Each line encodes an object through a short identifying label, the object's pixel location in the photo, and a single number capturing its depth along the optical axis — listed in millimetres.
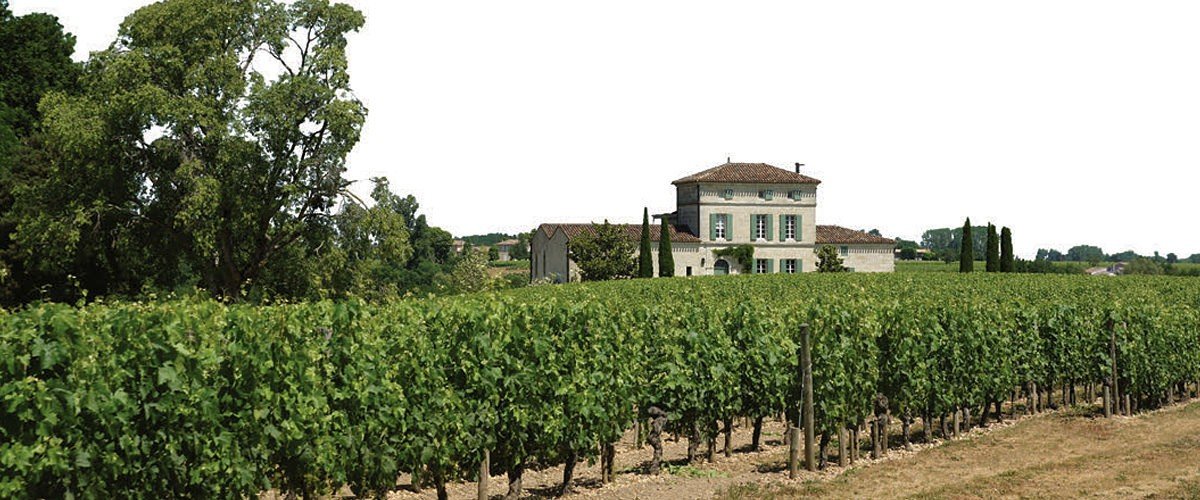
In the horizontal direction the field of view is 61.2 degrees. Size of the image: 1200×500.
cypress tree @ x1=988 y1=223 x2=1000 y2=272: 59719
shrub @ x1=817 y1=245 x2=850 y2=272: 60375
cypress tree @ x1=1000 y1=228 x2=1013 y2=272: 60625
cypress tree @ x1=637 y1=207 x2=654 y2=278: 55688
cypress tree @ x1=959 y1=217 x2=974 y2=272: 59688
